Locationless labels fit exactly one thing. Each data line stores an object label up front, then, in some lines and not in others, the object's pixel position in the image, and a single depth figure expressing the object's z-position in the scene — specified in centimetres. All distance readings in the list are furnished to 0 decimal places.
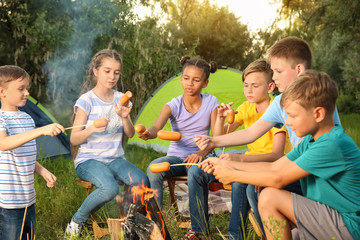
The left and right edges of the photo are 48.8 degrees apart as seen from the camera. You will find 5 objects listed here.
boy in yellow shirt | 298
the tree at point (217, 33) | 1473
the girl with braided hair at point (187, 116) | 342
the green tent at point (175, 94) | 654
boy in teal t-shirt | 215
